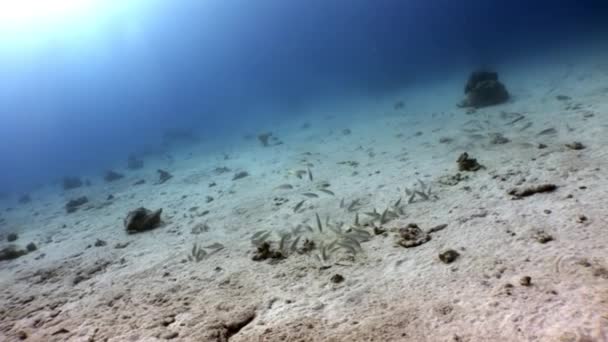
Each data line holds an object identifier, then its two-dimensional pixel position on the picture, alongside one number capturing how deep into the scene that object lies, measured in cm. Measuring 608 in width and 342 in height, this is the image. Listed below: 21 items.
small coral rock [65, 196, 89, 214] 1419
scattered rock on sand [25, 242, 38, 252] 937
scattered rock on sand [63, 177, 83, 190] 2248
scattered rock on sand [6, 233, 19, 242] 1125
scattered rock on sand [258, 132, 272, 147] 2171
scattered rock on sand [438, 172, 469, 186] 759
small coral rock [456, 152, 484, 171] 811
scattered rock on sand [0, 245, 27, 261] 902
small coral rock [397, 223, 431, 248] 520
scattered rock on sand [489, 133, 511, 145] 988
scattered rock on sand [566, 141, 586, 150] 755
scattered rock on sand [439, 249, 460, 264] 442
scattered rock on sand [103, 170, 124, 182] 2165
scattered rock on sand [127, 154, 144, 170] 2525
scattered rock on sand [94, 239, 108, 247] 851
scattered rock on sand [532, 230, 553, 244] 433
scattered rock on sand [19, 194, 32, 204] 2123
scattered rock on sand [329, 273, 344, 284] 459
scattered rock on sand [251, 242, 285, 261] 578
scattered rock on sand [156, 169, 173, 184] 1651
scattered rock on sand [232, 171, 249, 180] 1348
